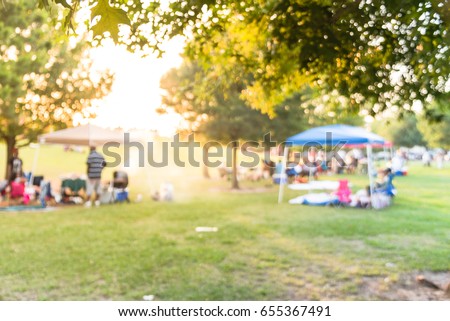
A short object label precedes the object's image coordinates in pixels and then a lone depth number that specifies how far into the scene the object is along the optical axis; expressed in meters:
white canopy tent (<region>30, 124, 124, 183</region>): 8.91
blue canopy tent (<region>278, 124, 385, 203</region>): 8.57
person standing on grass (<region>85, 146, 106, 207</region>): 9.27
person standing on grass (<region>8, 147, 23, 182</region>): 9.60
